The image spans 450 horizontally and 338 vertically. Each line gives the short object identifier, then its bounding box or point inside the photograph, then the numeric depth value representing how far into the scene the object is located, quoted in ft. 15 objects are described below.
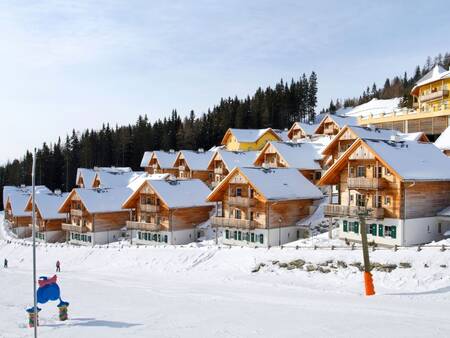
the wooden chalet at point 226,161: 237.86
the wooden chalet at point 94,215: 208.85
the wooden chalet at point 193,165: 275.80
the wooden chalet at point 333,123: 268.41
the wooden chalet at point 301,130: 289.68
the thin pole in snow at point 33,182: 52.79
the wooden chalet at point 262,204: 152.87
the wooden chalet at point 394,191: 123.24
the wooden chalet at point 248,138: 299.99
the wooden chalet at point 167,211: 182.60
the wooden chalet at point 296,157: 201.67
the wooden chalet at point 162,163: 304.09
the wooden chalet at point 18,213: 277.64
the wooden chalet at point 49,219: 241.55
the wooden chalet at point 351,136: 179.93
